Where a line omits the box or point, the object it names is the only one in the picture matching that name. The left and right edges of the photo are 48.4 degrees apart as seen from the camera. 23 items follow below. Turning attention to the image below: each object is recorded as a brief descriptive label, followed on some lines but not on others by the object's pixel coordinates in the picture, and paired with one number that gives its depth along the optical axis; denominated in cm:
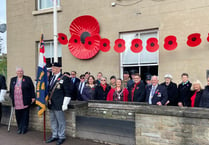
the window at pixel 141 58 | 855
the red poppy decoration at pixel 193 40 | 719
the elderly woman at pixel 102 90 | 628
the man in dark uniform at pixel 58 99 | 522
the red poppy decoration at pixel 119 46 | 847
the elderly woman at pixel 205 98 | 474
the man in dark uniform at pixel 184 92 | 564
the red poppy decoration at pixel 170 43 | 759
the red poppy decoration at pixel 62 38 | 948
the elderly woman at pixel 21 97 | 619
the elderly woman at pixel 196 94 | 511
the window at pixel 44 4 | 1082
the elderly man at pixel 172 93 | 590
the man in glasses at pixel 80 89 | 691
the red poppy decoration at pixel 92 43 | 912
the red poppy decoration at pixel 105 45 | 876
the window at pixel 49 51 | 1080
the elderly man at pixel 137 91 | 575
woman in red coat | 596
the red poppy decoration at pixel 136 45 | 820
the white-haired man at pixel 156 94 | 547
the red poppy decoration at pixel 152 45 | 793
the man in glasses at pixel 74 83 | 711
